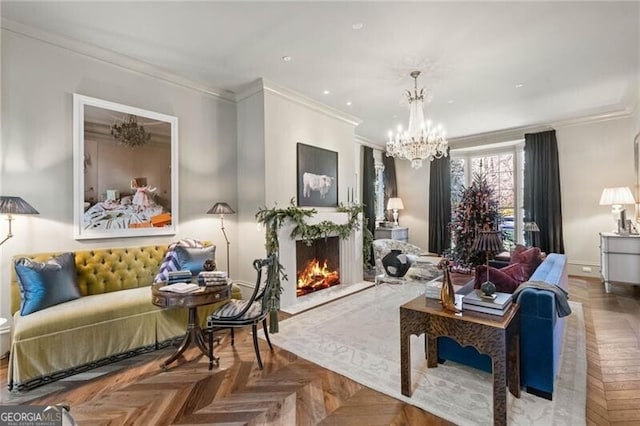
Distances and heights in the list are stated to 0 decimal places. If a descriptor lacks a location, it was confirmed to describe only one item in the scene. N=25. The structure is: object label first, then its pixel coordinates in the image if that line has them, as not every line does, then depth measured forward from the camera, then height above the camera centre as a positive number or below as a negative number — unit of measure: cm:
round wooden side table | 261 -74
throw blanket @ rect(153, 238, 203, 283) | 338 -53
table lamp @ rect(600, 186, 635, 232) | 506 +24
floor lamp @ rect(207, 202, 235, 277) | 417 +10
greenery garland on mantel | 429 -17
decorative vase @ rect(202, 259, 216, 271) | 311 -51
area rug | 211 -135
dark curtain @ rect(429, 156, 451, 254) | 767 +24
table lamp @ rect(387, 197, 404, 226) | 812 +25
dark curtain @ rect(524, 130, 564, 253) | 623 +51
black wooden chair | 277 -91
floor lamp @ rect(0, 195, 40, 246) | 262 +11
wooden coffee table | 190 -81
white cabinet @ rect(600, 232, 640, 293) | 459 -70
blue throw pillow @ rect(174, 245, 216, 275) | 356 -49
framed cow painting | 493 +66
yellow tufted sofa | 245 -96
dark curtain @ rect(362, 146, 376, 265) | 752 +69
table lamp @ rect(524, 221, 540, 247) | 576 -27
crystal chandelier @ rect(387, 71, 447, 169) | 412 +103
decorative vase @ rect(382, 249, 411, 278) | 568 -92
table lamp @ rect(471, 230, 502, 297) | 215 -22
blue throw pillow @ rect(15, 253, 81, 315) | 267 -59
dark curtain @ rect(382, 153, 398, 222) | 838 +93
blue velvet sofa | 215 -93
